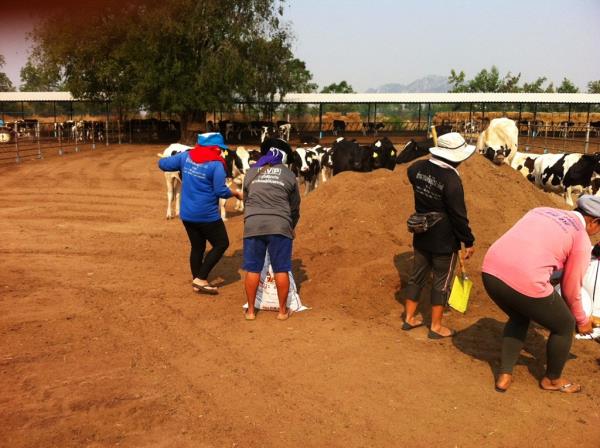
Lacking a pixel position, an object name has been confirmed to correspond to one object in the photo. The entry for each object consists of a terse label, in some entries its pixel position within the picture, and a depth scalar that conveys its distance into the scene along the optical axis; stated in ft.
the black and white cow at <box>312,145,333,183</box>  51.88
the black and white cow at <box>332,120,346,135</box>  145.69
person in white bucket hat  17.85
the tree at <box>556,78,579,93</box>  247.29
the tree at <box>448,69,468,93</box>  237.18
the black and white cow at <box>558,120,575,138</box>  131.15
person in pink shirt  14.10
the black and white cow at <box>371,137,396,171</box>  48.60
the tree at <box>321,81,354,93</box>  276.00
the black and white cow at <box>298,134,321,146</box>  60.29
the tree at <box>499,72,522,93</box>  237.25
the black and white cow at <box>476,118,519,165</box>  54.60
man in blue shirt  22.85
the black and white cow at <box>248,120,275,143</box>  125.29
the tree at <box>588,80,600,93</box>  242.37
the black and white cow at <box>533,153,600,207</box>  45.21
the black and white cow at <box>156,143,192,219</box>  41.65
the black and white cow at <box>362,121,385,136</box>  138.59
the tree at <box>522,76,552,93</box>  240.73
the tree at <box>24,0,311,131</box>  101.40
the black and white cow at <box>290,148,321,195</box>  50.88
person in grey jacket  20.21
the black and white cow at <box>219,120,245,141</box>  125.94
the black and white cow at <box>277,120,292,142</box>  119.96
